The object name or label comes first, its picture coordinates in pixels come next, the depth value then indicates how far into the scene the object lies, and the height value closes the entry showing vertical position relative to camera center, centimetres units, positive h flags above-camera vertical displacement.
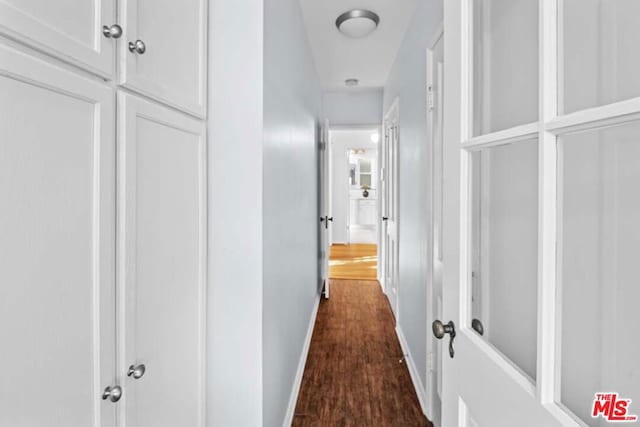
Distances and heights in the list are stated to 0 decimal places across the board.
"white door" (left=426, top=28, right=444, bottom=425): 191 +2
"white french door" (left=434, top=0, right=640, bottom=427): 52 +0
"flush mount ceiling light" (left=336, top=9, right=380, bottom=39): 261 +142
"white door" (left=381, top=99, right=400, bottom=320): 350 +8
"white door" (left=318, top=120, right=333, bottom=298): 435 +9
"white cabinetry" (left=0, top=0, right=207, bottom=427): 60 -1
